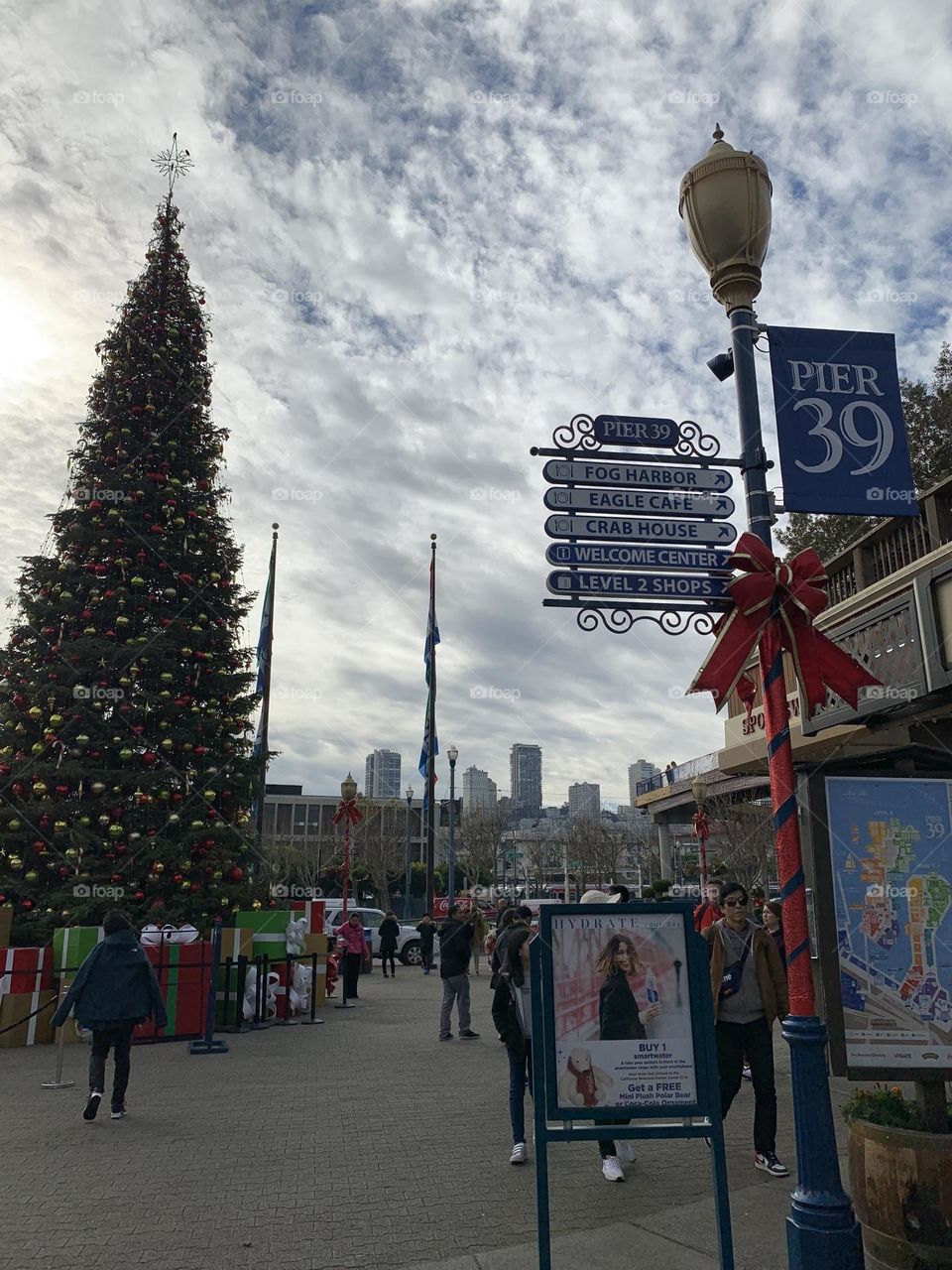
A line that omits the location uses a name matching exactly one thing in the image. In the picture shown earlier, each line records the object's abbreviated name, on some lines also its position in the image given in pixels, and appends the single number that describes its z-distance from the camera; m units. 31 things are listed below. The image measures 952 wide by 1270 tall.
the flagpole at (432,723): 24.75
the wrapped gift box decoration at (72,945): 12.28
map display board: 5.46
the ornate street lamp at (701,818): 23.67
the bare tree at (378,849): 59.53
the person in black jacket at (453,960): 11.53
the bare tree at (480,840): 59.84
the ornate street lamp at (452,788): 33.86
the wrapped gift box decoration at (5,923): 13.03
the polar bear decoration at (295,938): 14.50
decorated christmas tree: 14.54
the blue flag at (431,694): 25.11
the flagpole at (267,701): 18.07
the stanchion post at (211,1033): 11.27
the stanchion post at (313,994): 14.16
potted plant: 4.40
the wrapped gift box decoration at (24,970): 12.20
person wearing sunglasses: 6.42
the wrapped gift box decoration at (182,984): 12.23
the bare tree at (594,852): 63.22
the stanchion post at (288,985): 14.24
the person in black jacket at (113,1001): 8.00
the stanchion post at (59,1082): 9.16
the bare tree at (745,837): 40.31
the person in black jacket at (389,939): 23.14
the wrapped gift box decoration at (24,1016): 12.04
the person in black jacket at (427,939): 24.89
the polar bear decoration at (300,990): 14.61
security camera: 5.90
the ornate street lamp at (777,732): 4.29
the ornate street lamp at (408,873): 57.38
